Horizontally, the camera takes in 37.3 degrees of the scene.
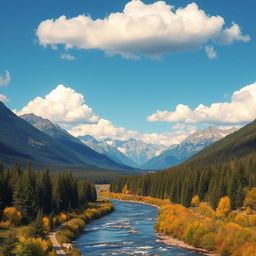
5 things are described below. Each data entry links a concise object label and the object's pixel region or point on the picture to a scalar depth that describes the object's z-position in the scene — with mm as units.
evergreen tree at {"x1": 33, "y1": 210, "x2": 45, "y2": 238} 80125
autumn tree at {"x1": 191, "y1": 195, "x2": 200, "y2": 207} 158500
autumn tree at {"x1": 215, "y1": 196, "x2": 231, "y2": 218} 125738
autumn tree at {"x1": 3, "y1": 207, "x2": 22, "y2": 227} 101250
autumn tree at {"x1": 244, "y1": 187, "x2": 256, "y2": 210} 128625
